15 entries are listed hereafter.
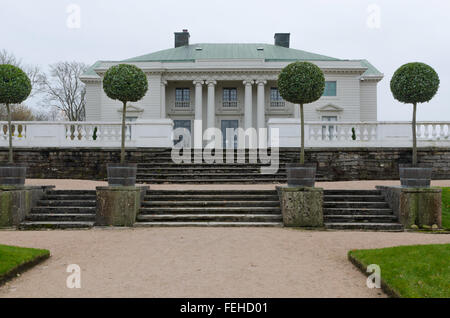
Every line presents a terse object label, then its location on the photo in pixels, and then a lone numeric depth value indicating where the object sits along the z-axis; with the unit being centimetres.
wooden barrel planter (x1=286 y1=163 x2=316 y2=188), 971
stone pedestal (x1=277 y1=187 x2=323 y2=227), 937
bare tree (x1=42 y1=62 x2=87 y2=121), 4862
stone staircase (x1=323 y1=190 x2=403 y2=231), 927
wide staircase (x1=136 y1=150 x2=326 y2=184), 1463
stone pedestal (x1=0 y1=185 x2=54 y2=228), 942
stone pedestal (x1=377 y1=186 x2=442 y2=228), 924
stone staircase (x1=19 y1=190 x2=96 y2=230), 936
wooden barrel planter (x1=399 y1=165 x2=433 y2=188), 948
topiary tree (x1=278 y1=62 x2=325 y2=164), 1058
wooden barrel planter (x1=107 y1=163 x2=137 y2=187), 972
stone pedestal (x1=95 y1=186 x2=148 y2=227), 948
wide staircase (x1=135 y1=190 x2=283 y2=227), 961
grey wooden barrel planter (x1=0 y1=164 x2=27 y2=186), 987
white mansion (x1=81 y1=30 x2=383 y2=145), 3148
